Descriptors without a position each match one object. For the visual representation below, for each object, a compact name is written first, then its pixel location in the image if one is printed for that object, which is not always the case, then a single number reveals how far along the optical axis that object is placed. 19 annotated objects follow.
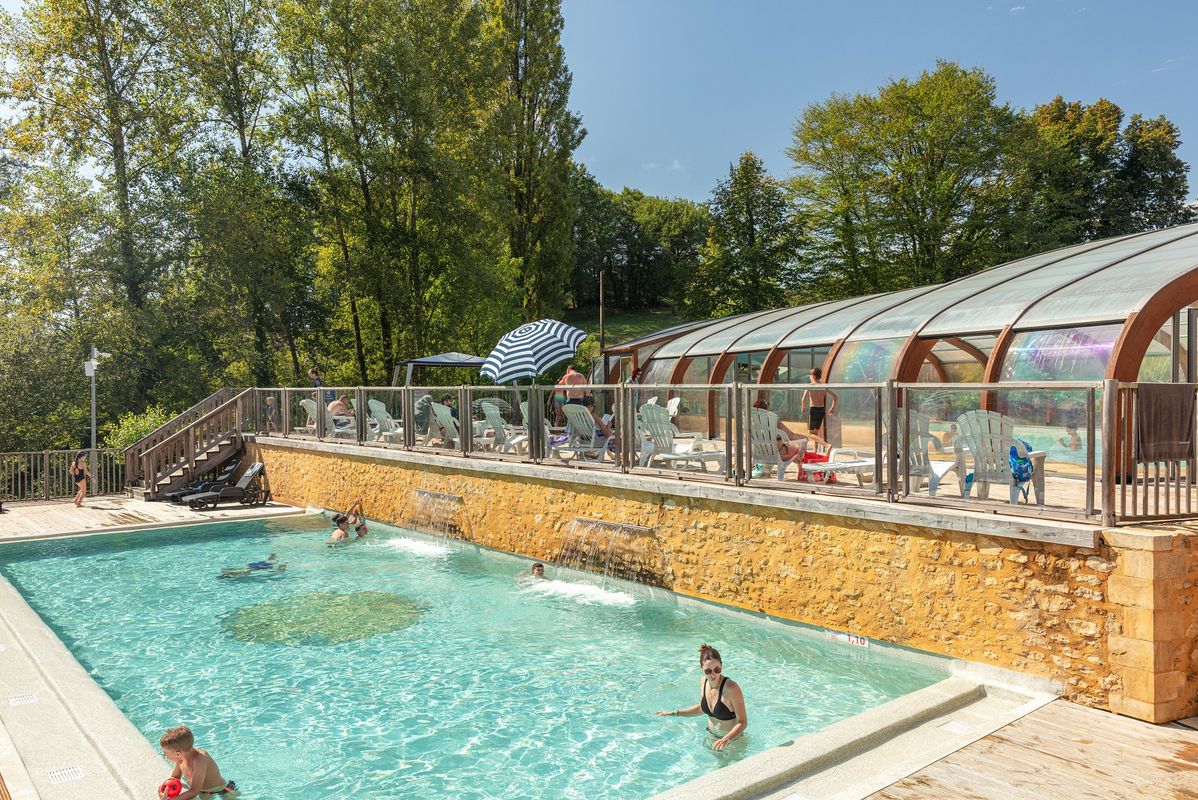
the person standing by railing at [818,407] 8.54
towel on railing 6.37
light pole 20.17
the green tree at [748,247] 40.62
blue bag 7.02
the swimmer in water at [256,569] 12.73
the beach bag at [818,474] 8.66
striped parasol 12.98
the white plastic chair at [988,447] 7.12
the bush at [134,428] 22.44
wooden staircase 20.17
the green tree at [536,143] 33.81
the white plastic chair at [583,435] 11.63
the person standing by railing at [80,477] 18.92
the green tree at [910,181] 34.31
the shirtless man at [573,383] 11.75
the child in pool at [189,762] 5.29
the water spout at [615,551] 10.55
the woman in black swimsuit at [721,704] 6.40
